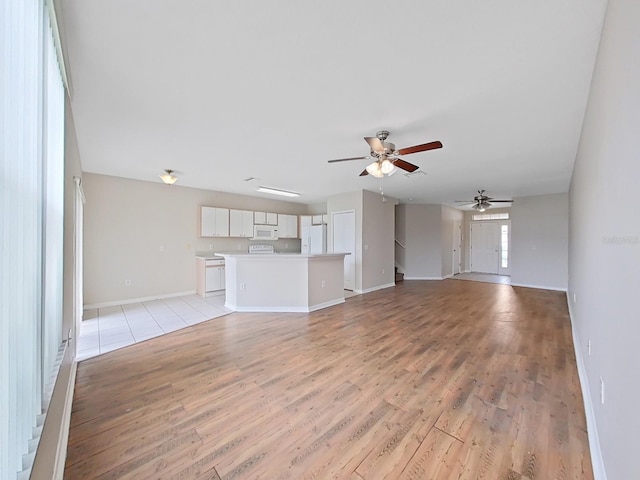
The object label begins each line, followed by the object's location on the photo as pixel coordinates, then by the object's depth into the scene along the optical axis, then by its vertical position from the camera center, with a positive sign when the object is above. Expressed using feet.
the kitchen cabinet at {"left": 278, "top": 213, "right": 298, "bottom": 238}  26.35 +1.29
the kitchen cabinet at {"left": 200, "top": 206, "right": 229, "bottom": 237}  20.80 +1.30
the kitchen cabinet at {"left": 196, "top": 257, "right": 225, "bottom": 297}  19.95 -2.89
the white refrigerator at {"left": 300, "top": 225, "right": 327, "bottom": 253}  25.21 -0.03
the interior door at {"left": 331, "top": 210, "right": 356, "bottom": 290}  21.89 -0.01
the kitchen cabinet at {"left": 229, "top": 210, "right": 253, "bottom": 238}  22.49 +1.29
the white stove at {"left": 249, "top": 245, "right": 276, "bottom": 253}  23.79 -0.98
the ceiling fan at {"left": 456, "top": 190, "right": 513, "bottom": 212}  20.40 +3.06
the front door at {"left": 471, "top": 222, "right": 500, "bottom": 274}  32.12 -0.75
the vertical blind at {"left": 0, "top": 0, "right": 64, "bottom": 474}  2.51 +0.15
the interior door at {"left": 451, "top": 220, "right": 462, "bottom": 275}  31.96 -0.97
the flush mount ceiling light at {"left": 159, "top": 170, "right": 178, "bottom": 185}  15.21 +3.47
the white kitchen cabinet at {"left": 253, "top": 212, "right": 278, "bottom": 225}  24.19 +1.89
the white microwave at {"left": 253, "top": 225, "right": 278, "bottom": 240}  24.39 +0.58
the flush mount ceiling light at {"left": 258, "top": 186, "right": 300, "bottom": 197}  21.02 +3.89
